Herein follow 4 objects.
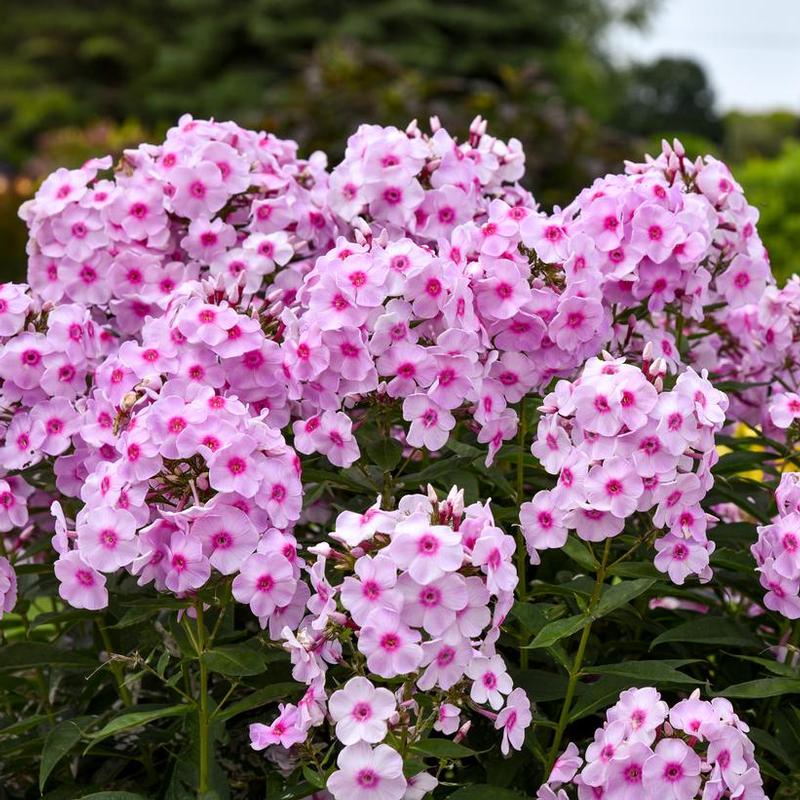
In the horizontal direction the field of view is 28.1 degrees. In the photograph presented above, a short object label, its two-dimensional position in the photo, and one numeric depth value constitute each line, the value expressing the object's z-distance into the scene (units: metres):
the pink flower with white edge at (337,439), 0.80
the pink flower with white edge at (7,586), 0.83
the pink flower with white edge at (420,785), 0.72
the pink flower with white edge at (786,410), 0.88
